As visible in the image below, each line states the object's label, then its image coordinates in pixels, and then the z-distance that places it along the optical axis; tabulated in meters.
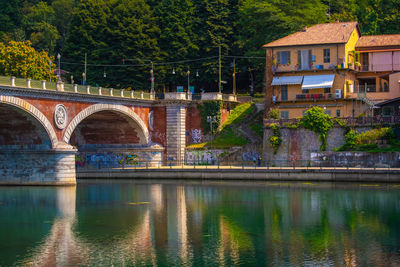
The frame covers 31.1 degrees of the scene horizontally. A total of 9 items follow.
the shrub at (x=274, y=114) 87.38
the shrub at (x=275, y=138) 84.44
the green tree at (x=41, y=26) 131.62
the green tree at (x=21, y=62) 97.81
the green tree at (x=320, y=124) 81.94
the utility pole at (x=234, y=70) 99.00
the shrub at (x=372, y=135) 78.50
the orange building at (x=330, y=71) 86.00
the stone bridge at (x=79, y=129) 73.00
